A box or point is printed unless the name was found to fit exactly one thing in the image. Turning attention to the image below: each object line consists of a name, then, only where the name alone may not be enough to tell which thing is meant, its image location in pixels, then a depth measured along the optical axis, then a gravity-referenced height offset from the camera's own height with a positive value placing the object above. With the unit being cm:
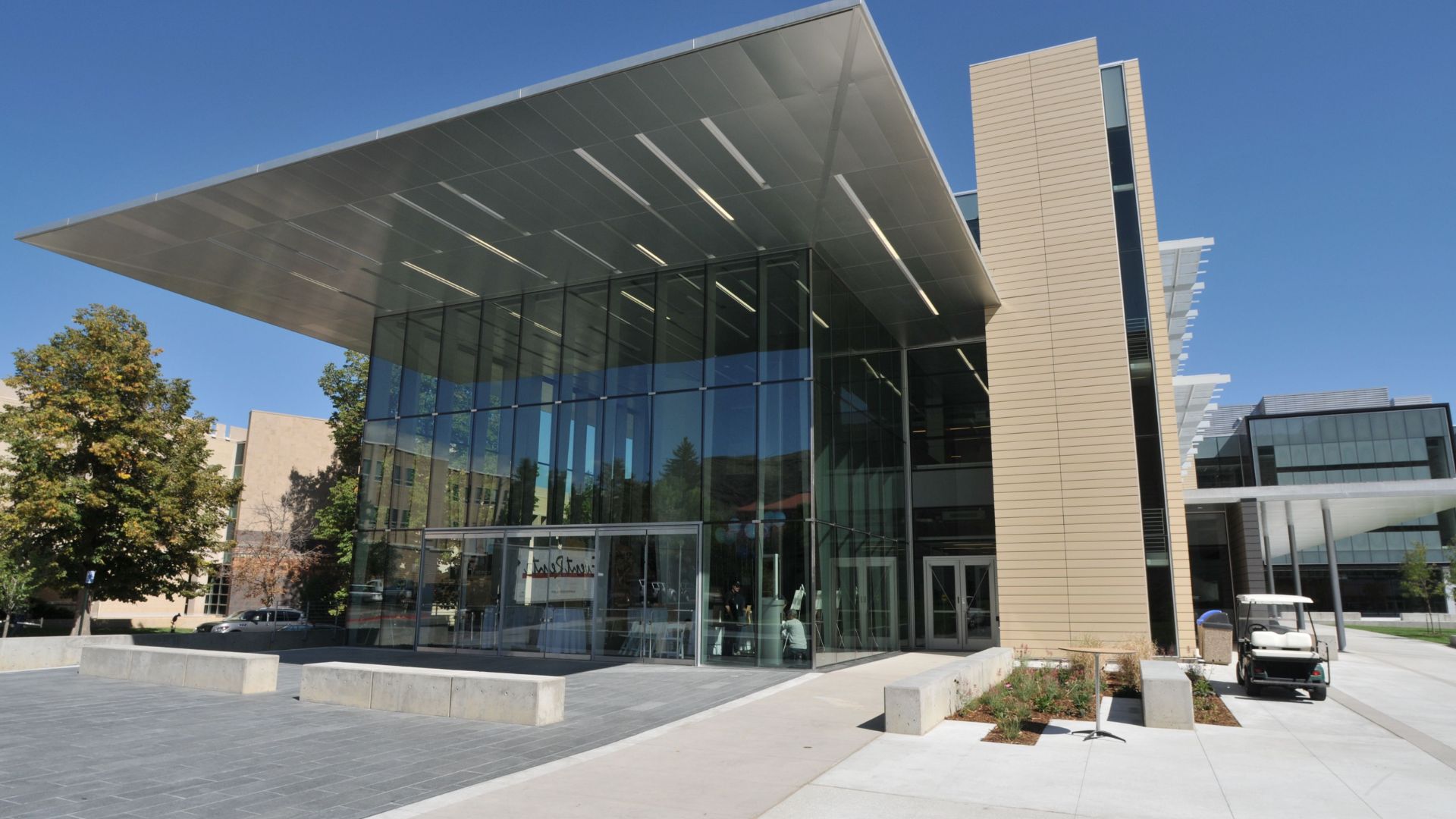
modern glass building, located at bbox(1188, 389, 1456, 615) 7156 +1072
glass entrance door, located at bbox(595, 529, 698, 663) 1847 -30
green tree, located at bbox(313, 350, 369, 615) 3991 +598
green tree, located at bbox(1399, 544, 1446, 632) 5412 +104
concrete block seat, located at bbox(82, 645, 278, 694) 1334 -152
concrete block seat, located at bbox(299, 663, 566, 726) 1076 -147
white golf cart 1349 -109
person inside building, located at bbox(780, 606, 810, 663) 1733 -109
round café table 998 -138
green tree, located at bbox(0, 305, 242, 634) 2666 +328
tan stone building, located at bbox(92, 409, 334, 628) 4791 +546
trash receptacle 1880 -108
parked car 3634 -195
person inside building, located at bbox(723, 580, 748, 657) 1781 -66
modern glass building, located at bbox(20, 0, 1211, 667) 1642 +525
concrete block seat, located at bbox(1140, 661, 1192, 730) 1061 -136
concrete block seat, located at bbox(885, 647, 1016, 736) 1020 -135
